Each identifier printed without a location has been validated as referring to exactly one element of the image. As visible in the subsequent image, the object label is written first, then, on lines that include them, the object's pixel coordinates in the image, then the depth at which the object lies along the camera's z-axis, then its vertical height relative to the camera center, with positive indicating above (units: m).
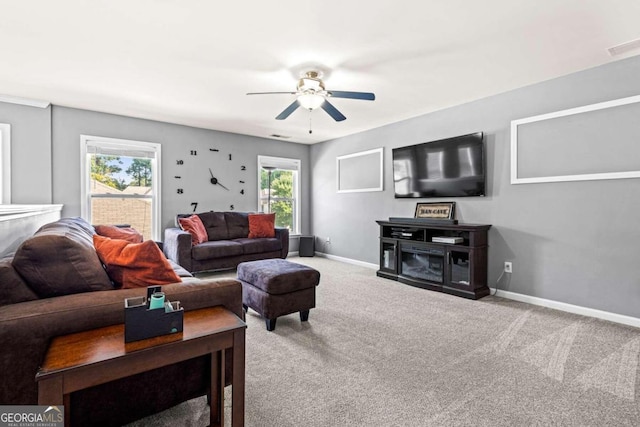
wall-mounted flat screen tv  3.97 +0.57
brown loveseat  4.44 -0.56
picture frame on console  4.28 -0.02
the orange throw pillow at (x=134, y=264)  1.62 -0.29
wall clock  5.37 +0.59
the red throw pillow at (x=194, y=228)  4.72 -0.30
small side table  0.99 -0.52
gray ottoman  2.70 -0.73
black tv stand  3.71 -0.61
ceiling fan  3.07 +1.16
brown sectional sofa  1.17 -0.44
